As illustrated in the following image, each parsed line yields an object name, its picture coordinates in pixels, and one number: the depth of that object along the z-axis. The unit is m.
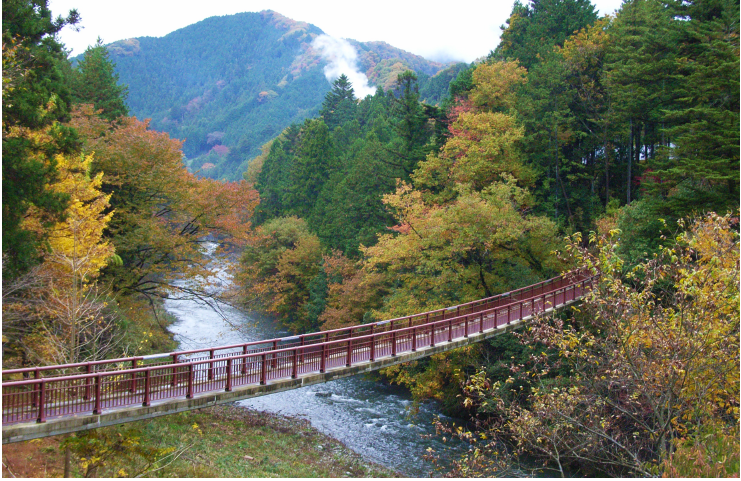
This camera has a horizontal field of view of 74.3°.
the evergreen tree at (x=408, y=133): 37.19
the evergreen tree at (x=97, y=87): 34.53
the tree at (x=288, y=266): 37.97
